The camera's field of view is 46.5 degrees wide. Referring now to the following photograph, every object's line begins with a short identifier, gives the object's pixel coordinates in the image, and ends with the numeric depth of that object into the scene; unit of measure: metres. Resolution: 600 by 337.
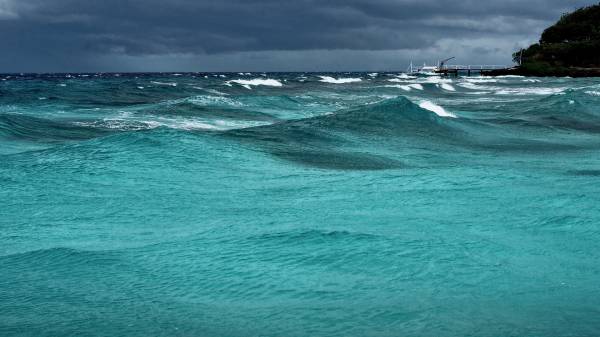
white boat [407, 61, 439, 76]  116.14
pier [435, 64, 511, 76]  106.12
